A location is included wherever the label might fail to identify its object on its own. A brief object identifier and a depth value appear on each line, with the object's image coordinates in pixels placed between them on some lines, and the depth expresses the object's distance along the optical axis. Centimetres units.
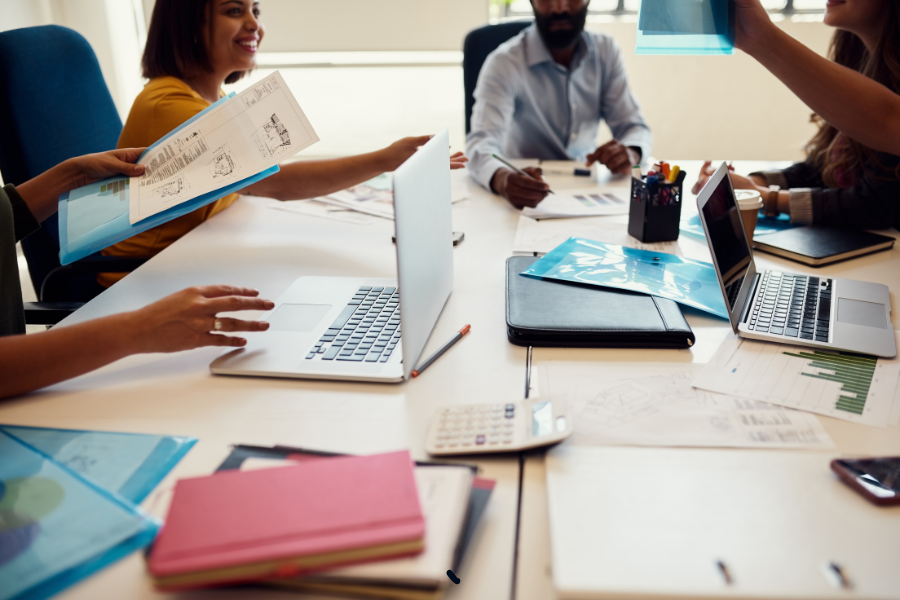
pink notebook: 50
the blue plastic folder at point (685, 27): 128
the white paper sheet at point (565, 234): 132
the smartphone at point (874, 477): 61
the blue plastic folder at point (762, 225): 140
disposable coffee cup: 125
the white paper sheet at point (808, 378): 78
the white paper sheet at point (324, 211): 157
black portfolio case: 92
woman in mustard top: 150
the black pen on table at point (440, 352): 87
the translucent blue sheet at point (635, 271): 106
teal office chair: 144
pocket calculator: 69
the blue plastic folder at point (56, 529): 54
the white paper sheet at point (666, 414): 71
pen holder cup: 132
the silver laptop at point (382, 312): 82
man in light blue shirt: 212
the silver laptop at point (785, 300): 94
